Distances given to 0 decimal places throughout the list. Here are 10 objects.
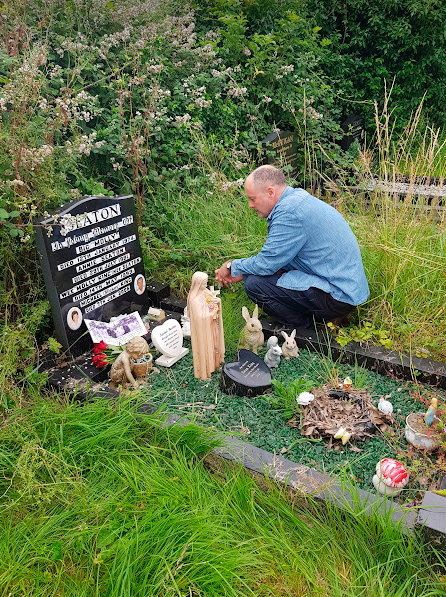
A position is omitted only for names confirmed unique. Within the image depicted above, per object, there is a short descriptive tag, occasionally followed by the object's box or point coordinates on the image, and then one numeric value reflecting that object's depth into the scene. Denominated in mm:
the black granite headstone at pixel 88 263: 3764
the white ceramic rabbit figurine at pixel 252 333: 3857
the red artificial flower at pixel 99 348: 3857
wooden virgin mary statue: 3482
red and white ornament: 2727
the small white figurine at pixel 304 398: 3291
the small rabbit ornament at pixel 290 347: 3895
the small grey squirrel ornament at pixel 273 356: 3789
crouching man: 3941
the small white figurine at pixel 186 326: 4195
